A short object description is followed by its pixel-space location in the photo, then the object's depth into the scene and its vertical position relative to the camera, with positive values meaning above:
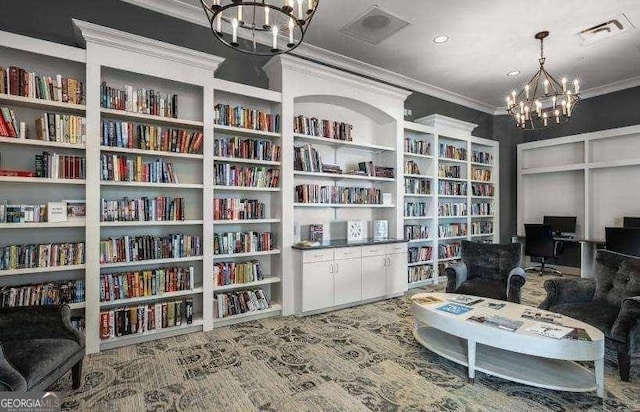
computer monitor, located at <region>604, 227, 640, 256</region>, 4.95 -0.49
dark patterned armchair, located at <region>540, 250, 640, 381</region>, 2.46 -0.81
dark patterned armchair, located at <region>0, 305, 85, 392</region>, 1.78 -0.86
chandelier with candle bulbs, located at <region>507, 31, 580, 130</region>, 3.72 +1.18
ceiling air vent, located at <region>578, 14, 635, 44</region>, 3.76 +2.06
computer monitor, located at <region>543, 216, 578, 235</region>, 6.15 -0.31
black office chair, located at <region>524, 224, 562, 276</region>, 6.10 -0.70
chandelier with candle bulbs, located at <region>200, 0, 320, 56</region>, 1.83 +1.91
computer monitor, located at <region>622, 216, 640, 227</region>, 5.29 -0.23
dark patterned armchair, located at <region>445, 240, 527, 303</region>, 3.53 -0.75
